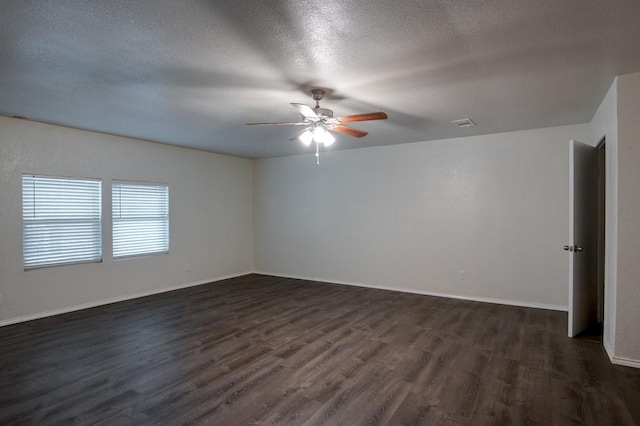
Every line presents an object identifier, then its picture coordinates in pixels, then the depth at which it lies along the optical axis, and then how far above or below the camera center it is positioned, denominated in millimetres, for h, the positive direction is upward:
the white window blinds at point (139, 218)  5199 -139
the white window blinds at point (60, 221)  4324 -148
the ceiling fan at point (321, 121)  2971 +804
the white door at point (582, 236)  3566 -267
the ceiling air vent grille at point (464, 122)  4215 +1079
